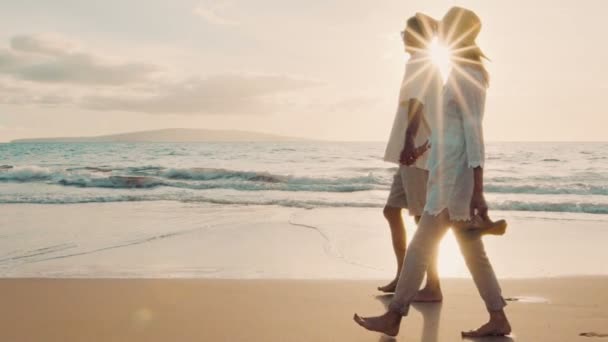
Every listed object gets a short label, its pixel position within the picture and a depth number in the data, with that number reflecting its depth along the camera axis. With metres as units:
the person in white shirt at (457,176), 3.07
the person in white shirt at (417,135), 3.89
